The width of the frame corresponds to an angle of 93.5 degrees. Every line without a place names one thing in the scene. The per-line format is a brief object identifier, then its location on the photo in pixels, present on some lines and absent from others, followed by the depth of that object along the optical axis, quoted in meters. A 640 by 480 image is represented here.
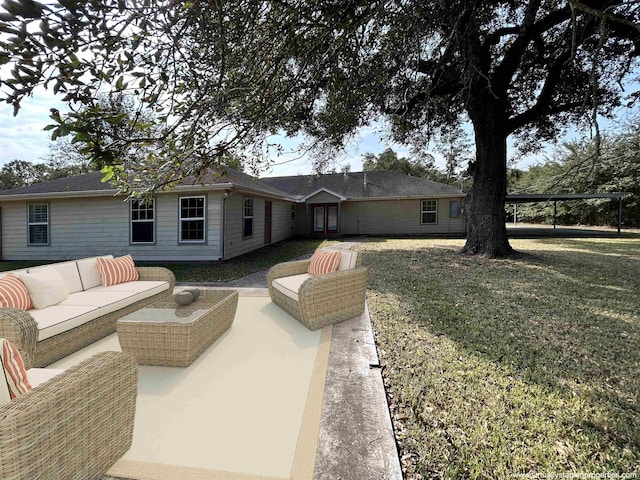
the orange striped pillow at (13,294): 3.08
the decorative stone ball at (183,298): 3.66
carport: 15.43
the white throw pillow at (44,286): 3.41
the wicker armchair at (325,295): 3.92
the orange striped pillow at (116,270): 4.55
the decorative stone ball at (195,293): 3.89
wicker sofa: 2.63
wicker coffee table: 2.99
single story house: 9.66
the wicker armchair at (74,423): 1.29
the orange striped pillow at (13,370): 1.43
